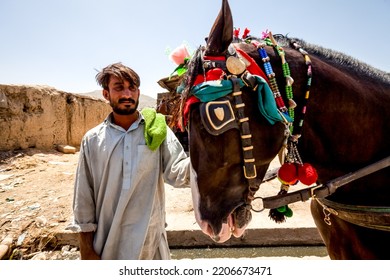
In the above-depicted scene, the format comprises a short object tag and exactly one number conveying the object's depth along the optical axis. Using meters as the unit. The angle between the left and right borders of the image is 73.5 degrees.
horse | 1.08
